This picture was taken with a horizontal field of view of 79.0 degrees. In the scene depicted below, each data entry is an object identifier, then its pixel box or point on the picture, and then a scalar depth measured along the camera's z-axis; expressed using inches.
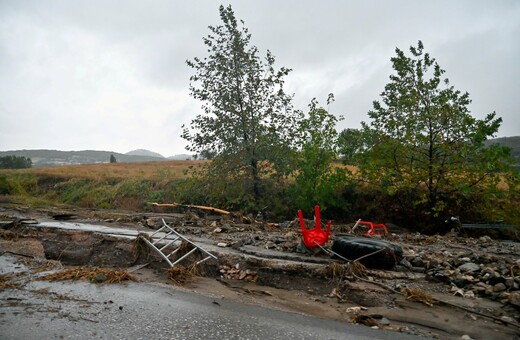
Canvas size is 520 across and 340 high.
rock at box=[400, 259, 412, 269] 263.4
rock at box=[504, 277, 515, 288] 204.9
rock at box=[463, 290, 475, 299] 205.5
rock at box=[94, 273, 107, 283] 233.3
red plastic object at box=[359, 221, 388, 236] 483.5
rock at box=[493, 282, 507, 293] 204.4
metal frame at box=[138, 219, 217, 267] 272.7
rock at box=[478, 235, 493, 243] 401.1
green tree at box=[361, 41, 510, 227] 463.2
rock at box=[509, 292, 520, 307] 183.4
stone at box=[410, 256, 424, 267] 266.1
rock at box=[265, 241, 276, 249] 327.6
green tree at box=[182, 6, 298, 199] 581.0
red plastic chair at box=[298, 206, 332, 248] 295.7
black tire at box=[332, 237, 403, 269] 256.2
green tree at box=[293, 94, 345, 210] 556.7
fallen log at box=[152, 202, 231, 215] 577.9
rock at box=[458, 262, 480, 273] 236.8
